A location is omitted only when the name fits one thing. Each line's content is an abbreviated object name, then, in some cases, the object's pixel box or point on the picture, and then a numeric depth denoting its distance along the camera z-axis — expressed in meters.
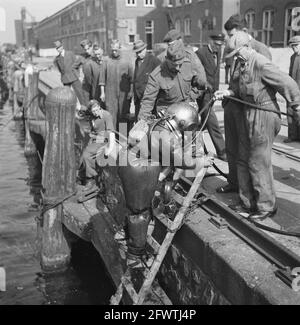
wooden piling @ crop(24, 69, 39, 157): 14.07
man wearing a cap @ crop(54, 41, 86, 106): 10.57
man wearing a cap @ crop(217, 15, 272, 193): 4.92
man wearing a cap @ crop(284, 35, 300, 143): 8.09
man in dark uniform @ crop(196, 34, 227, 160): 6.95
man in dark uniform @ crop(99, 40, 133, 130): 8.62
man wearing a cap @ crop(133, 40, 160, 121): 7.66
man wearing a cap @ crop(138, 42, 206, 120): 5.55
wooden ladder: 4.11
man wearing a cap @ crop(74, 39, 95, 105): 9.05
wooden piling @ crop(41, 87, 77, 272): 6.38
